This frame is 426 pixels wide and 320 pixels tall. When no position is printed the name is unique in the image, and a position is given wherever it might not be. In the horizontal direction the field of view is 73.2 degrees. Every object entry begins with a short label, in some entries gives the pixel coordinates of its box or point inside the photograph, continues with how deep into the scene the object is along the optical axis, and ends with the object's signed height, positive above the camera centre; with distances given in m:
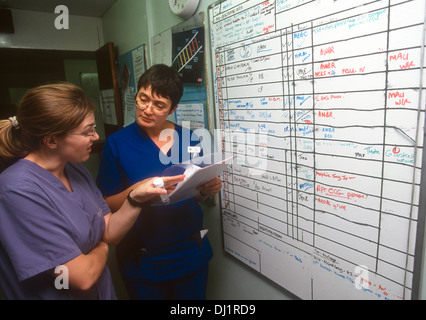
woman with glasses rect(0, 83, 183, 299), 0.81 -0.27
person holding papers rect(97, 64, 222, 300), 1.31 -0.45
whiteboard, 0.80 -0.13
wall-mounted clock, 1.57 +0.56
